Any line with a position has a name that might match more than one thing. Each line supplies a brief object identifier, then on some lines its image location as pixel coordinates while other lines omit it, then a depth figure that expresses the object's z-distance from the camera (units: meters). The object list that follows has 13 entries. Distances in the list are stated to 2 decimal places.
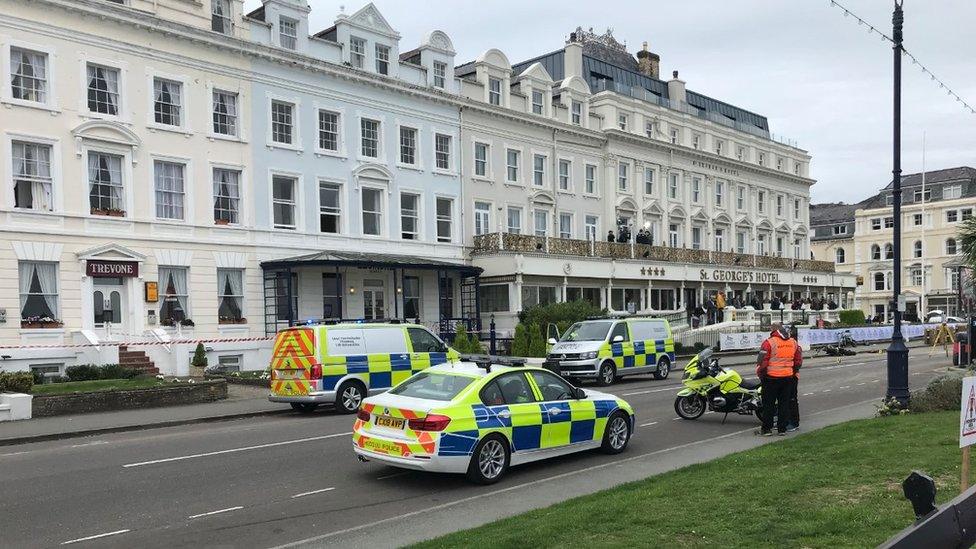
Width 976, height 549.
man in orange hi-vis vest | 12.53
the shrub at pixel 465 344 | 28.61
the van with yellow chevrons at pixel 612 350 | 22.45
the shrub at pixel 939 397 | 13.61
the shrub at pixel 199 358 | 22.57
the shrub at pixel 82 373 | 22.08
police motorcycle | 14.15
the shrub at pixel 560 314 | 32.09
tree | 20.70
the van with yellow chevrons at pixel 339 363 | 16.45
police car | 9.29
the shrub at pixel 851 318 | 51.09
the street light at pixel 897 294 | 13.85
